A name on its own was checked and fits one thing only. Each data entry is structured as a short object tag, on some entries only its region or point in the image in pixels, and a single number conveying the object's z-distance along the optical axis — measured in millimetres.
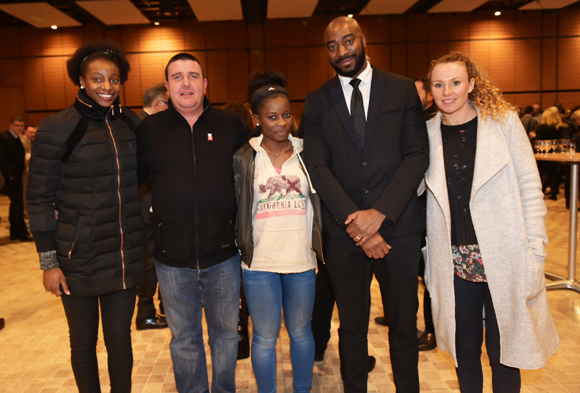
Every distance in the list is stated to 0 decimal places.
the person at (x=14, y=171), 6238
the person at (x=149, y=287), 3316
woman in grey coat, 1774
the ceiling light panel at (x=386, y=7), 10656
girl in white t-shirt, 2018
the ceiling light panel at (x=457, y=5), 10766
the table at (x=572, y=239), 3824
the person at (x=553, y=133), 7770
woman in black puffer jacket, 1861
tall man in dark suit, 1922
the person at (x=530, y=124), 9086
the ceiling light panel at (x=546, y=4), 11154
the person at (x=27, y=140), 7418
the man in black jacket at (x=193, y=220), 2027
